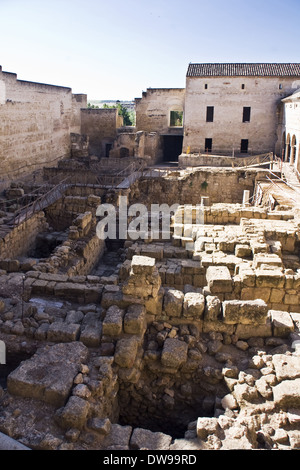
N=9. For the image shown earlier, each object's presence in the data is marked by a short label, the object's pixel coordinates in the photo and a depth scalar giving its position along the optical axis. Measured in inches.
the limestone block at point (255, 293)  315.3
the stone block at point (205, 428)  192.9
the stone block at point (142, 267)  266.8
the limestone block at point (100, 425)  189.2
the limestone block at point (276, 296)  322.0
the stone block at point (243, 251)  386.3
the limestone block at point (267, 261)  349.1
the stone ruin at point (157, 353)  193.0
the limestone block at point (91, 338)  250.2
